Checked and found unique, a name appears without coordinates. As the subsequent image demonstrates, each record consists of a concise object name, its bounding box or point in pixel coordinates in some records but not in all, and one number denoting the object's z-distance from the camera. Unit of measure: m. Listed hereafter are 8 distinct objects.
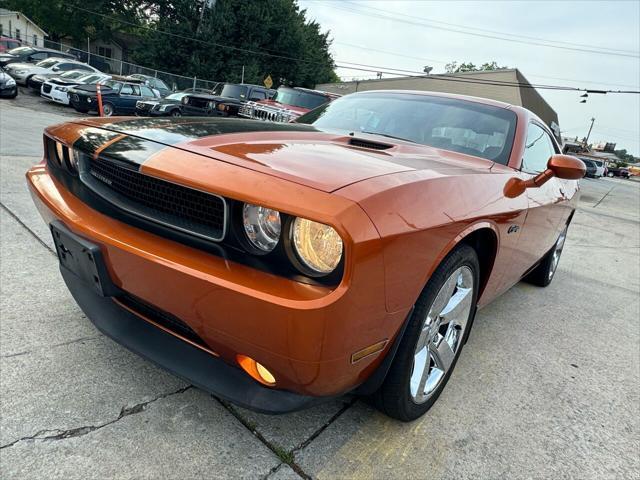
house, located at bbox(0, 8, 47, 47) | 40.38
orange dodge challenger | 1.24
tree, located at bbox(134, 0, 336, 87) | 32.56
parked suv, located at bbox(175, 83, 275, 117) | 9.85
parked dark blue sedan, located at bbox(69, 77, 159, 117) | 14.12
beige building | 26.73
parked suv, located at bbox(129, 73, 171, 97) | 19.71
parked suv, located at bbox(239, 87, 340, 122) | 8.42
